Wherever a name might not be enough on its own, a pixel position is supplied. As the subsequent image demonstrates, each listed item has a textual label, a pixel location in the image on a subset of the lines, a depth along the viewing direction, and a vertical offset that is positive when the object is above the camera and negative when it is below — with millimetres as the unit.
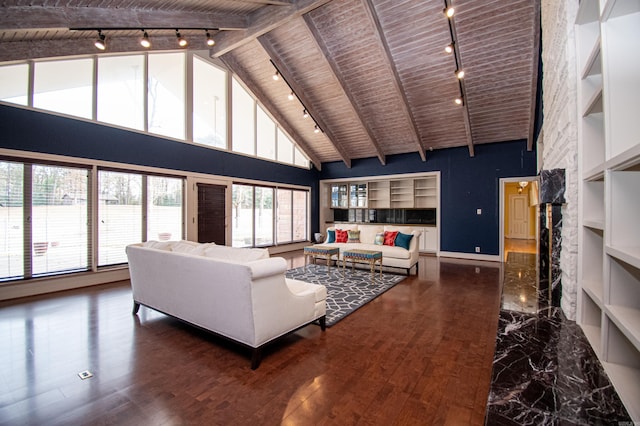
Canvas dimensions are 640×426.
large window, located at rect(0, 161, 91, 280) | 4168 -131
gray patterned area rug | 3750 -1287
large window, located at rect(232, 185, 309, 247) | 7725 -156
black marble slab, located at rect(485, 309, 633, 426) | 1050 -778
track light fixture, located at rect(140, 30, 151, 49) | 4305 +2625
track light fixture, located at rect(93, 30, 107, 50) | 4074 +2477
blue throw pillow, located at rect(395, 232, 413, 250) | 5816 -631
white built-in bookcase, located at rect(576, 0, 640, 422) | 1060 +64
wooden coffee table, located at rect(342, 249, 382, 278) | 5164 -863
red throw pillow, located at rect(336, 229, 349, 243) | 6703 -620
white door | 12336 -285
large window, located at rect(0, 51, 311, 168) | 4492 +2288
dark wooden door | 6624 -56
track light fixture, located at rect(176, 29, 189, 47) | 4668 +2857
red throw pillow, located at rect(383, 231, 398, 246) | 6074 -612
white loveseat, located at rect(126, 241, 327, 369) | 2352 -790
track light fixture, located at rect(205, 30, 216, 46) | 4913 +3040
